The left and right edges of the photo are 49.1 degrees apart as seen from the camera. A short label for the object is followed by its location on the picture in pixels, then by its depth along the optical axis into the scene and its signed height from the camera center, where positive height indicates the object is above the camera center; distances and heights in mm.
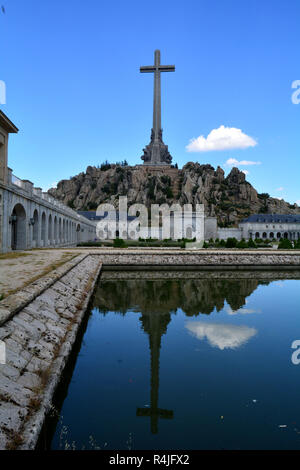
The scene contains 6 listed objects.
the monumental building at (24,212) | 19922 +1867
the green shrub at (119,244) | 37453 -962
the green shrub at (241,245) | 41975 -1236
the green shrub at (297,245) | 42175 -1339
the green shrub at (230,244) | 42562 -1122
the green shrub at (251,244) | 44800 -1260
